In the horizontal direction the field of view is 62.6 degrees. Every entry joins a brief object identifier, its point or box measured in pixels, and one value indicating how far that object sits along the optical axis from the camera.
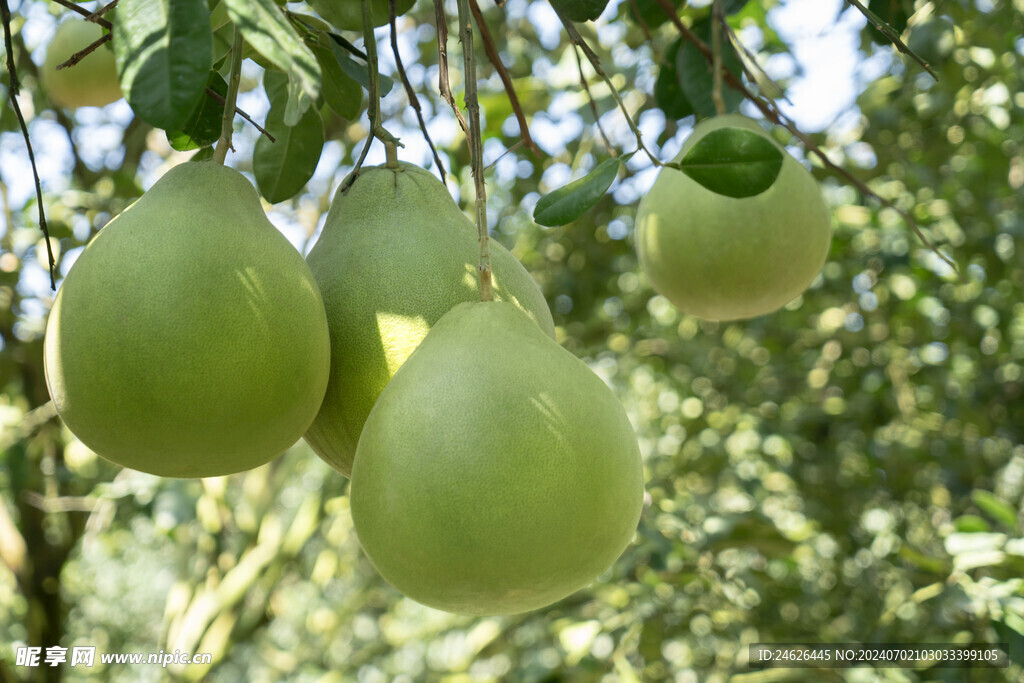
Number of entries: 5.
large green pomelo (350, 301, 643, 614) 0.57
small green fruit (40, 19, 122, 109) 1.75
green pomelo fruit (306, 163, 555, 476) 0.72
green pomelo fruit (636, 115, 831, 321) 1.23
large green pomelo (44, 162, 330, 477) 0.62
